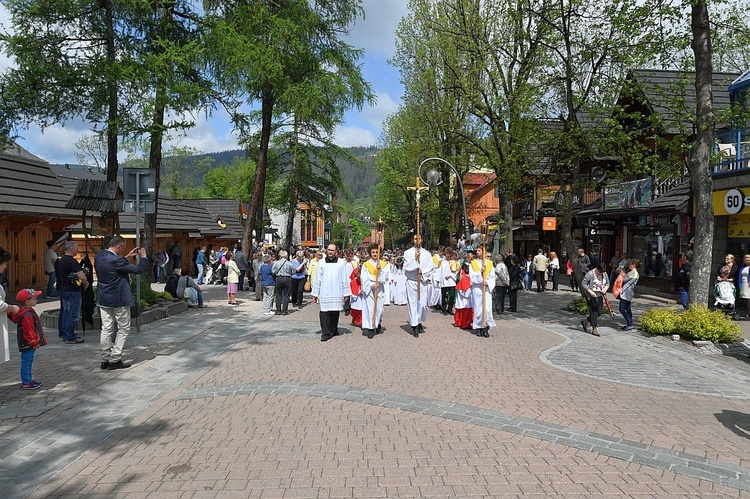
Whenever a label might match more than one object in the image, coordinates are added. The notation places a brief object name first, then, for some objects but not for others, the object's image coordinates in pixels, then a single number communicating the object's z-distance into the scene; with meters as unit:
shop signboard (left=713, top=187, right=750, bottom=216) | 16.42
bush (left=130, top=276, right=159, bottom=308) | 13.83
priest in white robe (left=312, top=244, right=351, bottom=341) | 11.55
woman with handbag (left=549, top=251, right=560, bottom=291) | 24.14
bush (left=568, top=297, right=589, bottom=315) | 15.55
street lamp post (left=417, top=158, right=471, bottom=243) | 27.81
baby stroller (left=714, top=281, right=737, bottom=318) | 14.23
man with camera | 8.13
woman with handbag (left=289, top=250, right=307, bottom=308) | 17.33
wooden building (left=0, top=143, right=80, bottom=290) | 17.48
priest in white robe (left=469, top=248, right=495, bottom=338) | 12.16
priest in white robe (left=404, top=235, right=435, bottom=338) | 12.40
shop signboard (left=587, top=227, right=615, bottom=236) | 27.53
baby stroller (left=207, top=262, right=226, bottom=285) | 27.36
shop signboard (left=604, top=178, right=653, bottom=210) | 22.88
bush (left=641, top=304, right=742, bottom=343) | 10.86
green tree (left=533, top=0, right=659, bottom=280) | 14.16
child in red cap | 6.95
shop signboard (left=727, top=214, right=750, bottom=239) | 17.50
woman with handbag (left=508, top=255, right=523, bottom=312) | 16.80
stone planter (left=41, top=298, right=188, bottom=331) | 11.67
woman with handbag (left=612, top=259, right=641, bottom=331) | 12.74
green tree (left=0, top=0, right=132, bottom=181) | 12.45
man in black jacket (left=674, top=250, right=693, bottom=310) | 16.28
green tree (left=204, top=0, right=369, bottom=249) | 14.71
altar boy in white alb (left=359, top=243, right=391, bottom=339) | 12.11
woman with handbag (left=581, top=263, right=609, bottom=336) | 12.38
